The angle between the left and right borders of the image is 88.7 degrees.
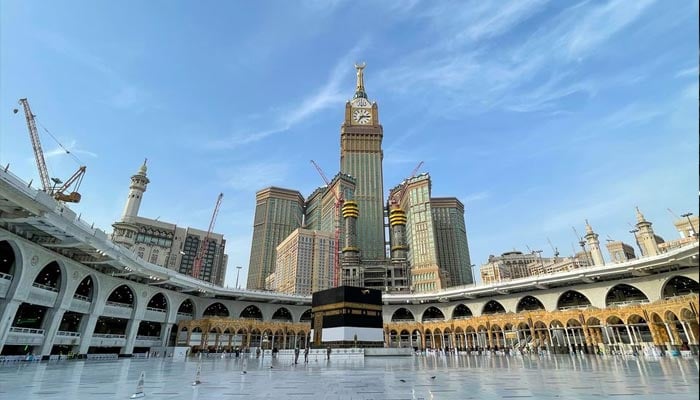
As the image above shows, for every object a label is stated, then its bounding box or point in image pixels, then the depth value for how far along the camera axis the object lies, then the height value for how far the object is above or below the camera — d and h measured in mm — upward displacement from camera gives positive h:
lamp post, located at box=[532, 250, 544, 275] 130612 +32953
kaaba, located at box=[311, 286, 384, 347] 38062 +2774
